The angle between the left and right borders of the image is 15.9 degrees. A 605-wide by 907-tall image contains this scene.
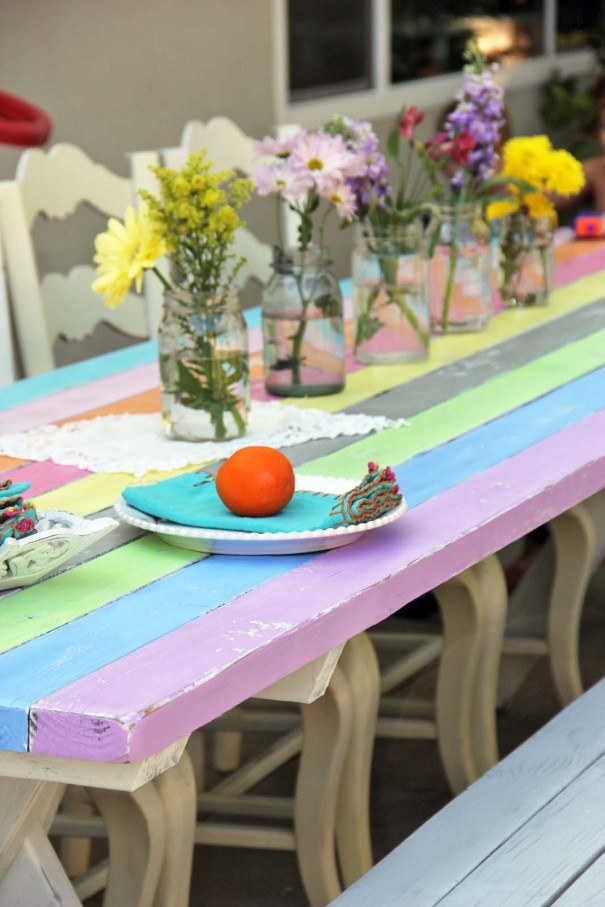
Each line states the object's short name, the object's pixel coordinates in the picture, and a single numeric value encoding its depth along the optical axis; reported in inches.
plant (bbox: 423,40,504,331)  138.8
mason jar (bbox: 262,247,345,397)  120.7
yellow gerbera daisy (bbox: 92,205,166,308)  105.4
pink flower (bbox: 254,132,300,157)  119.5
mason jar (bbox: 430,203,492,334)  143.6
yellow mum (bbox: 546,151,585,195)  149.5
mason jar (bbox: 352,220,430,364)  129.9
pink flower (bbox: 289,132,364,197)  119.1
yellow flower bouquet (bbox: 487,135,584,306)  149.8
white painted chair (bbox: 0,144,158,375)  157.7
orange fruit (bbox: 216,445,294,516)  86.7
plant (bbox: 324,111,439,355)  126.7
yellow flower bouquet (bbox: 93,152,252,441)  104.7
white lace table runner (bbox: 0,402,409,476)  105.8
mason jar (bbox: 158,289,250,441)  108.4
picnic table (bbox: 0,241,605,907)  67.4
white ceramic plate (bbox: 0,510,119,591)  78.1
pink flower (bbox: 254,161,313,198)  118.6
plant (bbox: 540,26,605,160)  367.6
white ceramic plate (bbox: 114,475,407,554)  85.0
